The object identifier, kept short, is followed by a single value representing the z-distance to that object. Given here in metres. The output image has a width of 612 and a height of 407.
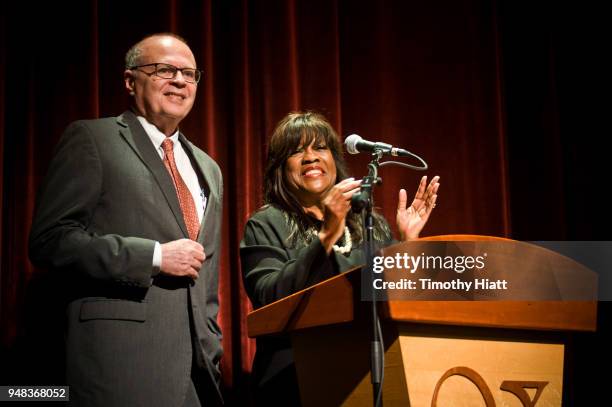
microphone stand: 1.39
